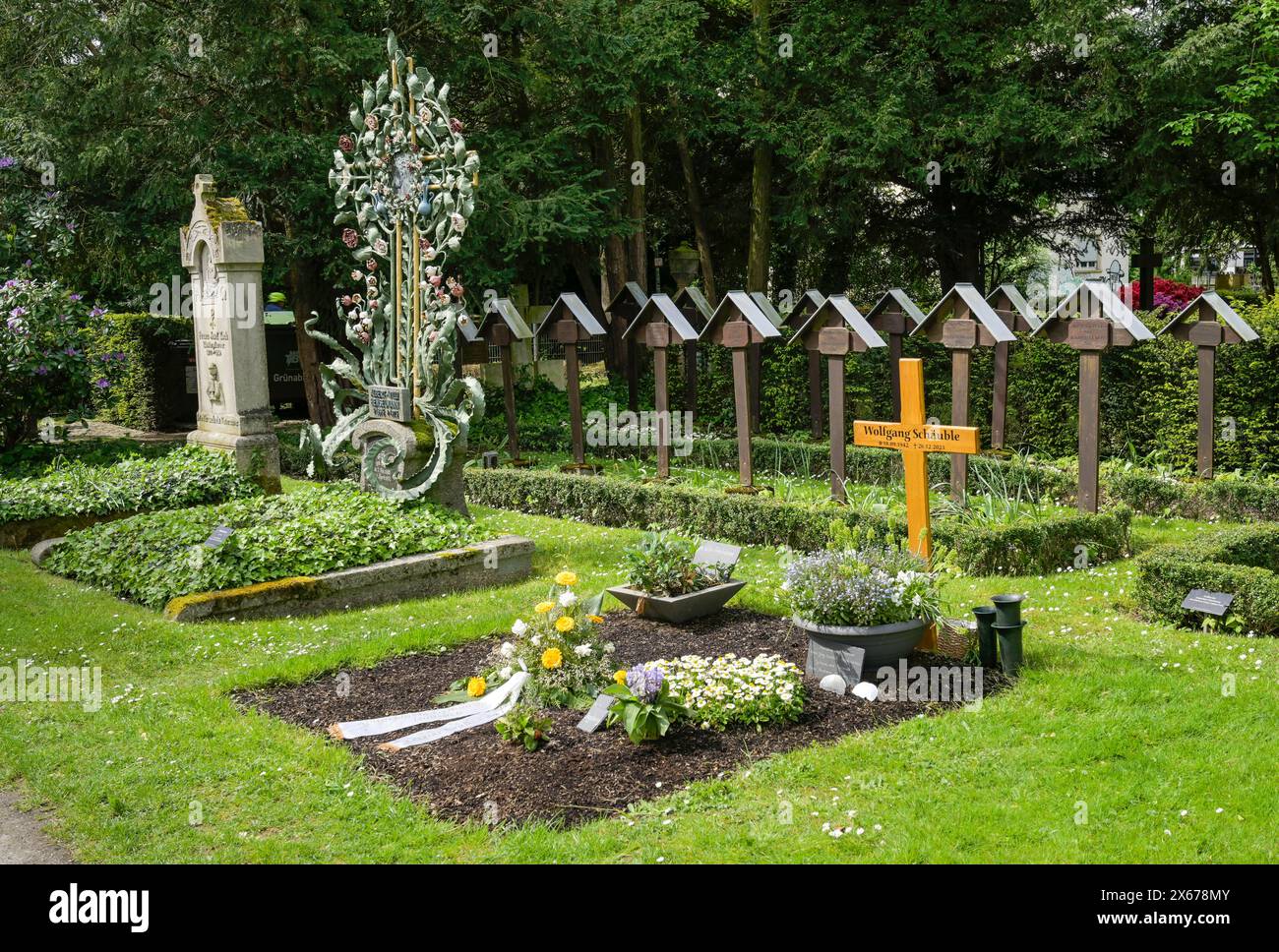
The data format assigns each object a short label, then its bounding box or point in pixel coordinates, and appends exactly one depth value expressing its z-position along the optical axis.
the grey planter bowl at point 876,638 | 6.85
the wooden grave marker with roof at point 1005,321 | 12.95
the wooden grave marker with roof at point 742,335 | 12.05
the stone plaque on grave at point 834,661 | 6.84
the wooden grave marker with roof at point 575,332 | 13.97
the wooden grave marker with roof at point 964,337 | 11.06
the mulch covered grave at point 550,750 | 5.52
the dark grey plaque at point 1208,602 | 7.57
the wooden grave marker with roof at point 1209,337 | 11.80
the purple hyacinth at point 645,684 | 6.11
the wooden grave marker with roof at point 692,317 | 15.12
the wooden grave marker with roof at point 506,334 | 14.45
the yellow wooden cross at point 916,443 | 7.90
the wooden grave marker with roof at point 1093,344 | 10.70
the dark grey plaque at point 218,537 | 9.19
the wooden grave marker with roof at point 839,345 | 11.30
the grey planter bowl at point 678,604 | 8.15
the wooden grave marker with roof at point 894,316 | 13.99
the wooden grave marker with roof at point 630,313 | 15.70
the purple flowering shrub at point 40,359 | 13.49
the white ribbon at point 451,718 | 6.30
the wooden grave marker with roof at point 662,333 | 12.87
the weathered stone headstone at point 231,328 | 12.18
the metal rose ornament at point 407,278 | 10.76
